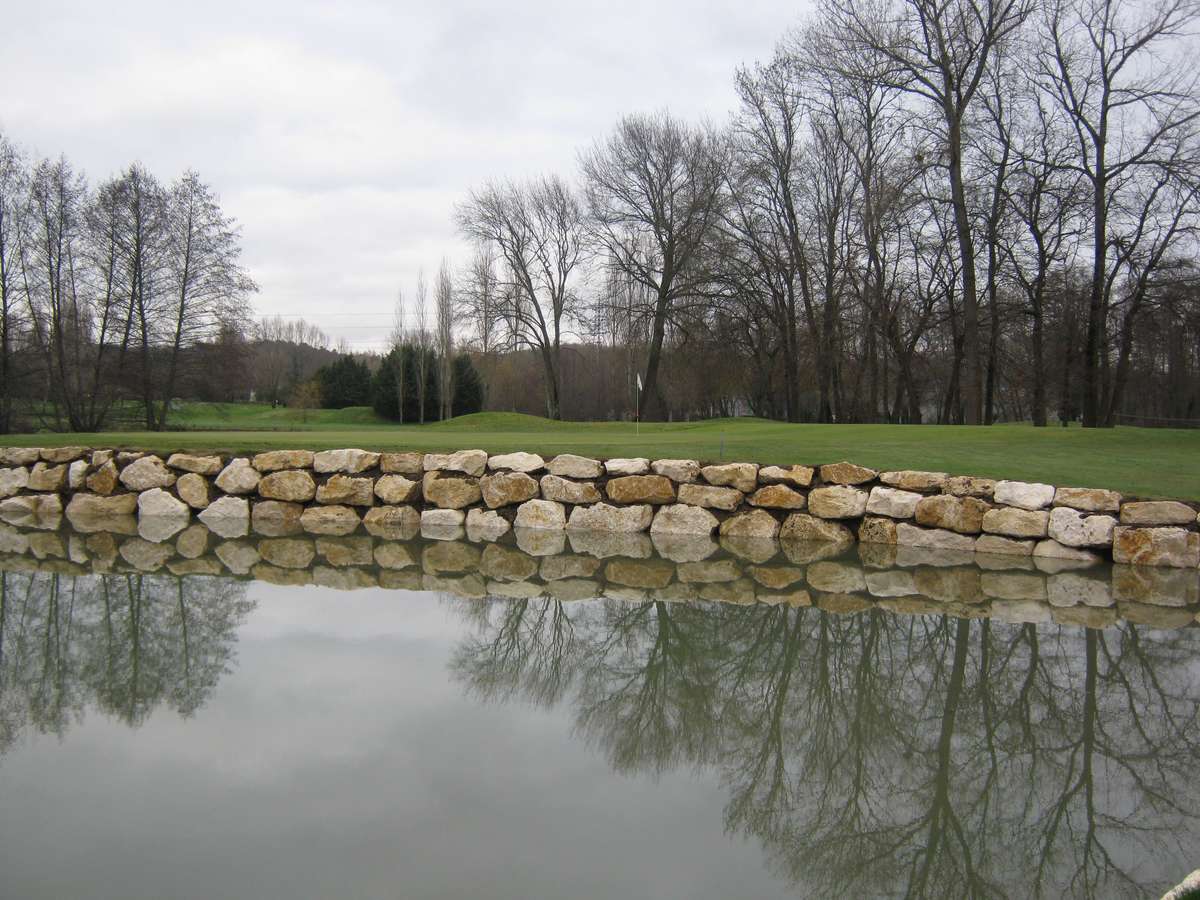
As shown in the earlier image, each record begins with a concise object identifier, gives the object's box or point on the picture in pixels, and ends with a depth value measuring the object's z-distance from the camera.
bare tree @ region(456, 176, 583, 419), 35.72
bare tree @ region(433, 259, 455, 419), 40.34
